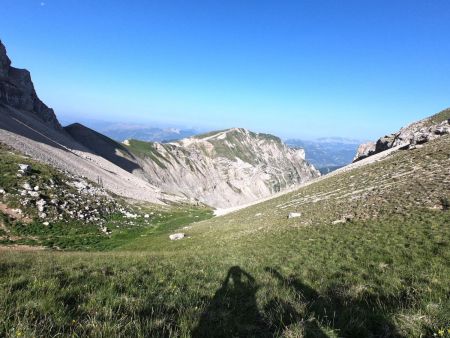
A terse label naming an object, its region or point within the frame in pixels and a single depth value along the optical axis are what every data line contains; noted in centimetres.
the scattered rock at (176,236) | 3682
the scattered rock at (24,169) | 3888
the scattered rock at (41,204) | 3544
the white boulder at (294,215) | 3291
